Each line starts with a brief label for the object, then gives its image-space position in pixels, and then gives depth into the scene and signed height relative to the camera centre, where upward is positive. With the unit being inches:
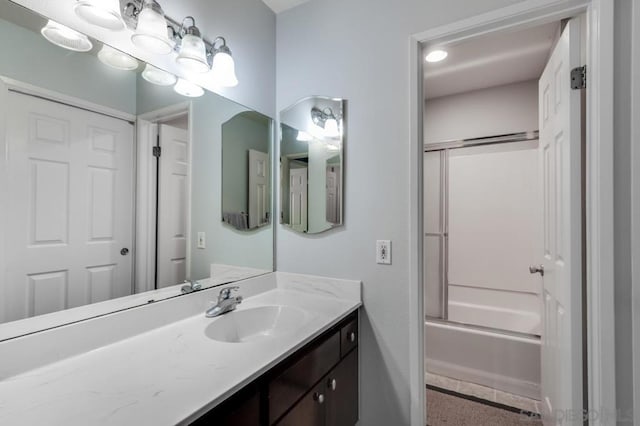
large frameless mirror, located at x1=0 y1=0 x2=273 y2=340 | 31.8 +5.0
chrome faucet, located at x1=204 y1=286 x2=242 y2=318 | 49.9 -16.3
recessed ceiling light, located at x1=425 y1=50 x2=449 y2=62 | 79.0 +45.8
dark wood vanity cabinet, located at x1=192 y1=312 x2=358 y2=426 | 30.4 -23.5
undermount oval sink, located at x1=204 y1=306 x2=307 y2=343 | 46.4 -19.2
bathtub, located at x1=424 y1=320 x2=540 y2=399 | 76.5 -40.9
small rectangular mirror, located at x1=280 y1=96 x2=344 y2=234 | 61.1 +11.7
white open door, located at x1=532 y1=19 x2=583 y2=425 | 45.3 -3.4
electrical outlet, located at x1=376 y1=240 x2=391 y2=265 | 55.8 -7.2
